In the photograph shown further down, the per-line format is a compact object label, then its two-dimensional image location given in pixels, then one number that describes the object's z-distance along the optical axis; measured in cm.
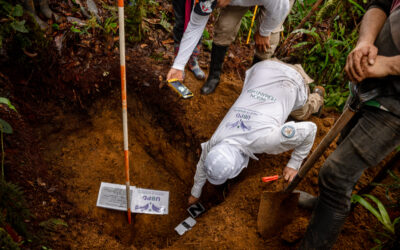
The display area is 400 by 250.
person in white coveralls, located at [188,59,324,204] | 213
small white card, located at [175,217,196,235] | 250
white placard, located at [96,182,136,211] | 270
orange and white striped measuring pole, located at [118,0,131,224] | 155
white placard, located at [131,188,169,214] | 271
